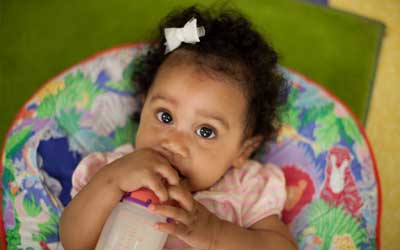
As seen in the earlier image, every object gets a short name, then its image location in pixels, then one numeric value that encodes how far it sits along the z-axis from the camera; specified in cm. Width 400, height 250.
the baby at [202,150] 102
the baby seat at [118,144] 129
